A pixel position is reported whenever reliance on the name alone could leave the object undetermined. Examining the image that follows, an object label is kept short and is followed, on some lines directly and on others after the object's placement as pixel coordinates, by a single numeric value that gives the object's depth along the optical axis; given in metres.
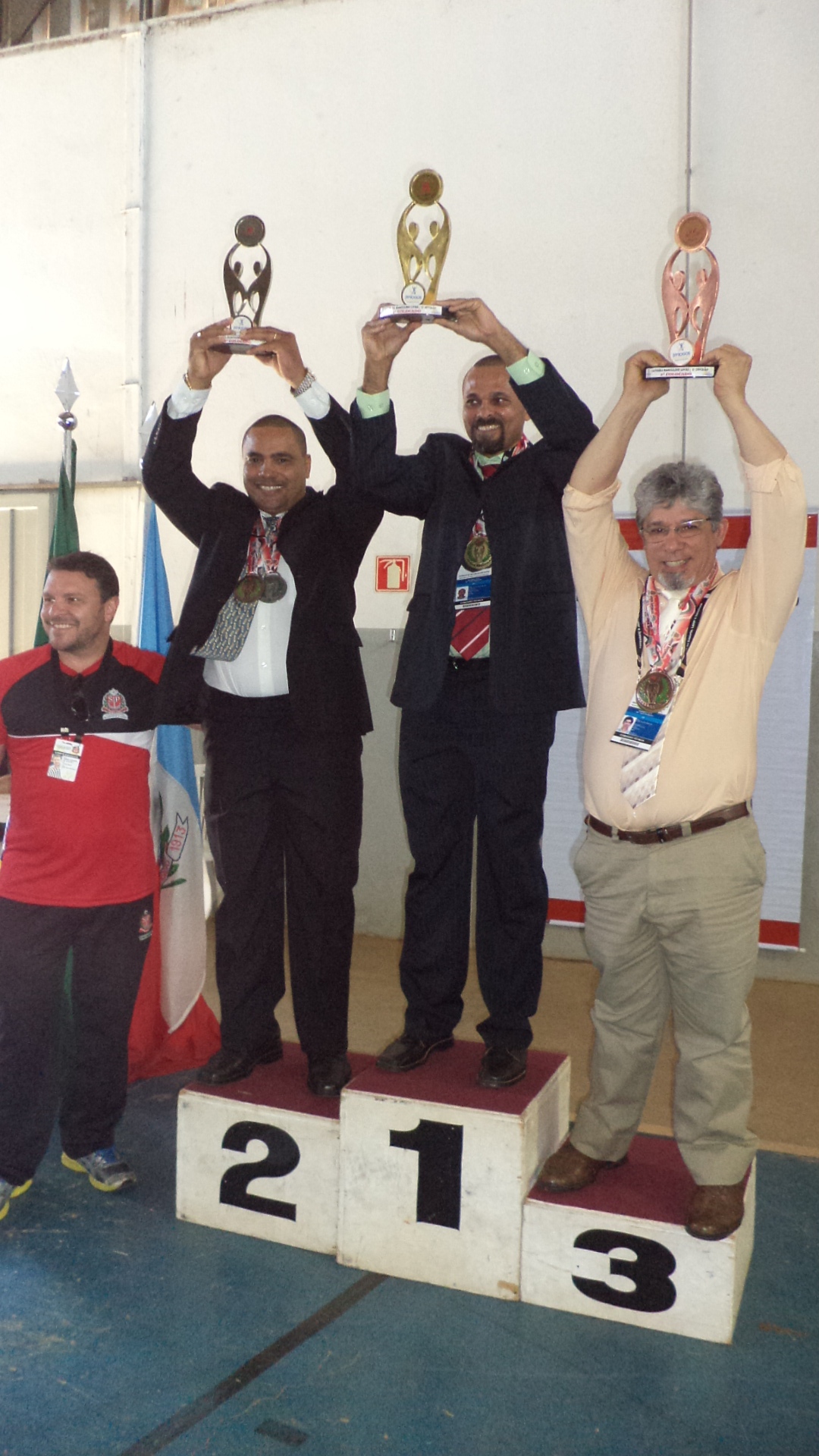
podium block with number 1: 2.25
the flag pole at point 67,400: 3.53
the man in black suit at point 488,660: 2.31
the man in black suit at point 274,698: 2.48
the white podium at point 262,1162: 2.44
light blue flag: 3.50
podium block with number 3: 2.11
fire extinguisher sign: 5.20
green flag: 3.51
